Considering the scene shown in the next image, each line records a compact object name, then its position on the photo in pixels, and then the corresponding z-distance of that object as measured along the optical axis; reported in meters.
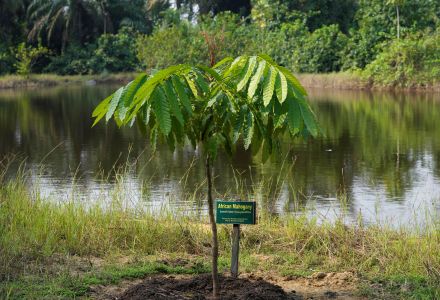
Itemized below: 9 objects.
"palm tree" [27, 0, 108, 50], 45.41
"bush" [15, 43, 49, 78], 41.88
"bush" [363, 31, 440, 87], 31.03
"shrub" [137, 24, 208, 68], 38.75
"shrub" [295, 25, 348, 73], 37.00
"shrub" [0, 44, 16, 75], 44.13
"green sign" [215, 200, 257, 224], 4.47
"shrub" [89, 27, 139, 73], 46.00
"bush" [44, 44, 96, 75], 46.47
